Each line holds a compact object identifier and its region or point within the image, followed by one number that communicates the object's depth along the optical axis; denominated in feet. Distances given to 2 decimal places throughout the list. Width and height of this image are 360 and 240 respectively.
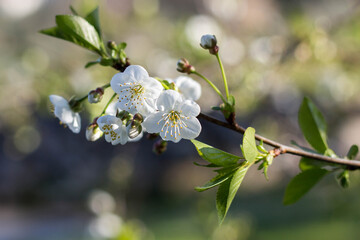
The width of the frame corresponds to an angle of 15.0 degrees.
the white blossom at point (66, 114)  2.13
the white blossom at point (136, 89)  2.02
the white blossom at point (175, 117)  2.03
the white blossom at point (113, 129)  2.05
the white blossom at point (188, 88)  2.16
